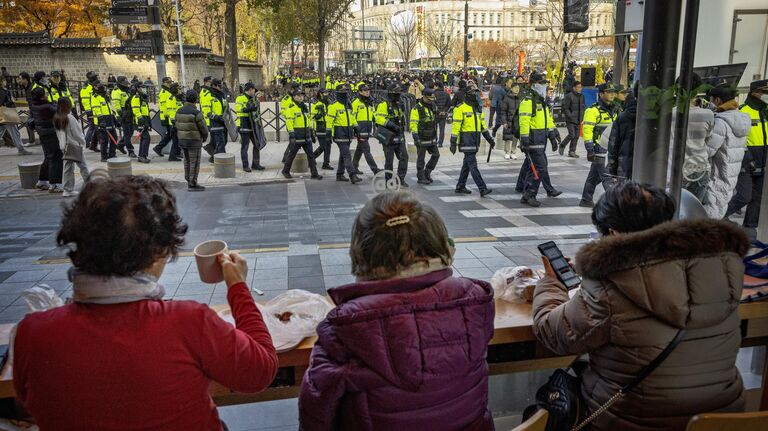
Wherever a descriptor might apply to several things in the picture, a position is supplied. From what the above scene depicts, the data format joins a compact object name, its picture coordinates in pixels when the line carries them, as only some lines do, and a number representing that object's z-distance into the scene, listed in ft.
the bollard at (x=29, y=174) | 33.45
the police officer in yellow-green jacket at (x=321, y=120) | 38.70
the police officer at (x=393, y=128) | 34.88
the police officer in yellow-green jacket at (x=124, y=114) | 45.80
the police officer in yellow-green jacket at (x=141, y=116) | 44.40
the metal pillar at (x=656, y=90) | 10.72
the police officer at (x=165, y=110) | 42.10
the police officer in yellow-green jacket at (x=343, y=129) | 36.11
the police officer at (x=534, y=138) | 29.58
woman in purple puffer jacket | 5.49
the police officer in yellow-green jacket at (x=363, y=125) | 36.27
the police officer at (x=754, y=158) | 21.95
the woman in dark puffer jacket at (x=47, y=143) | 32.27
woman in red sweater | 4.93
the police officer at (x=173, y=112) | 41.11
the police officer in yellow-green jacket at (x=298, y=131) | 36.70
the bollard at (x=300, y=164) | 39.75
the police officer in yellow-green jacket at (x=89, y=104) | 45.99
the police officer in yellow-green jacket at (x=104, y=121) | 43.70
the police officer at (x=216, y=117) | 41.11
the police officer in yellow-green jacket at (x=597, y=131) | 29.01
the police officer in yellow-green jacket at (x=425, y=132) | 35.42
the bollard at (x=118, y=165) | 28.35
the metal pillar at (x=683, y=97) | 10.85
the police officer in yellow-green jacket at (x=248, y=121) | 39.83
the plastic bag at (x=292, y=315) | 8.05
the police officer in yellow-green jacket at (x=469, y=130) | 31.76
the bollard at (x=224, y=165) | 37.60
